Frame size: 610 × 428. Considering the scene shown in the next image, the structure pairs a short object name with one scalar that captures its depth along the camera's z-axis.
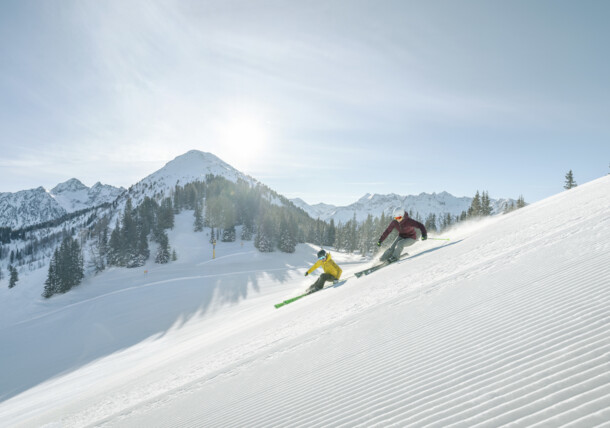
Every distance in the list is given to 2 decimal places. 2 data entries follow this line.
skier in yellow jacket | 12.13
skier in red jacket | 10.68
